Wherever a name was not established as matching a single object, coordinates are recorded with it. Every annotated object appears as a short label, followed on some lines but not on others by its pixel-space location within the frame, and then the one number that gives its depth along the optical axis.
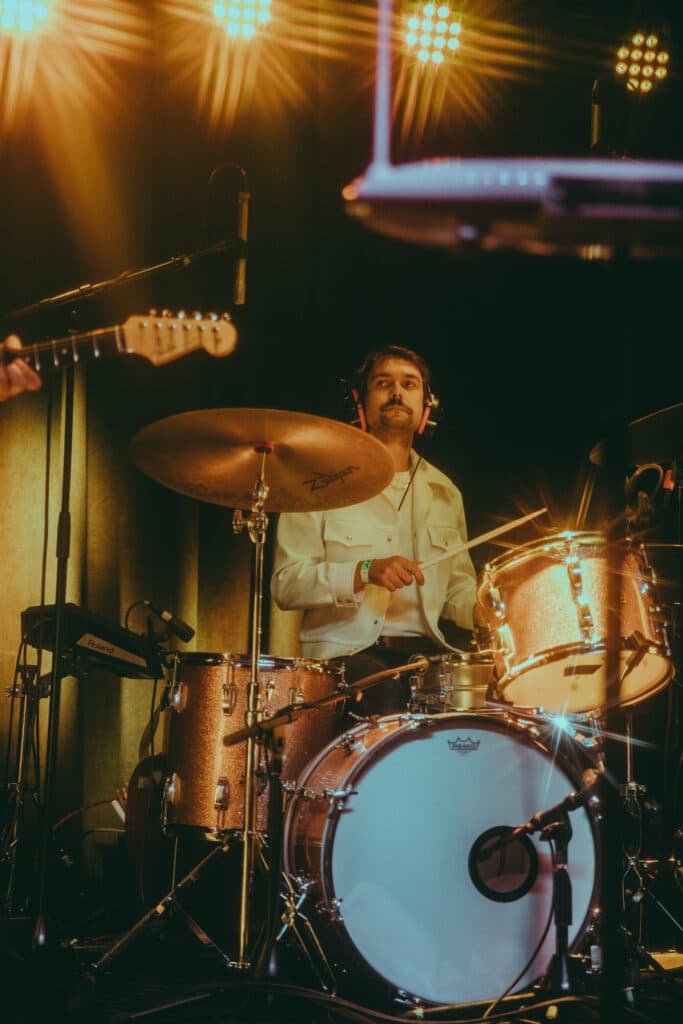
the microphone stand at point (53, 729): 2.88
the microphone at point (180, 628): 3.53
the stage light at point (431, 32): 4.28
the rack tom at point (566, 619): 2.73
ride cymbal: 2.90
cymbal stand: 2.76
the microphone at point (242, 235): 3.10
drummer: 3.48
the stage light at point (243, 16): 4.25
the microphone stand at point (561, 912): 2.56
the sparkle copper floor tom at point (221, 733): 3.05
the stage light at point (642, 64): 4.31
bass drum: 2.66
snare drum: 3.14
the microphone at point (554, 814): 2.59
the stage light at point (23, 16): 4.05
